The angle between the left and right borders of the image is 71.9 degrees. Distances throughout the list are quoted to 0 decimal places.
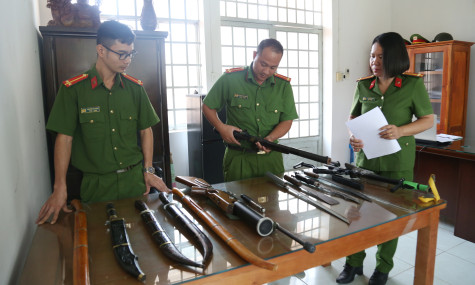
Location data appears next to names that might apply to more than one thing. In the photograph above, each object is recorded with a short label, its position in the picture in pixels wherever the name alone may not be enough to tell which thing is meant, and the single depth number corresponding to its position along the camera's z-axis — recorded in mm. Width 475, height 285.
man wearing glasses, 1562
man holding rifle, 2051
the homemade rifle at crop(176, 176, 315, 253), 1115
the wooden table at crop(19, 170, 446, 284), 946
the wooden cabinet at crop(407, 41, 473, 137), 4430
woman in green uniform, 1916
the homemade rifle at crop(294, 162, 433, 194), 1603
